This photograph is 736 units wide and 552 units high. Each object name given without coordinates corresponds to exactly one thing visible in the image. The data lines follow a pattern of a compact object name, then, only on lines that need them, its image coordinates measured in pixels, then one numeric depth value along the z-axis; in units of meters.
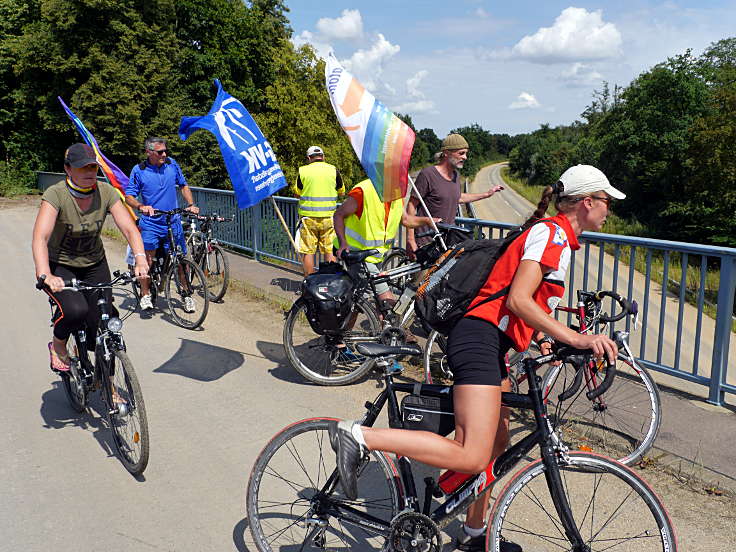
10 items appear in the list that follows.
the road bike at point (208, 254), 8.45
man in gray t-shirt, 6.39
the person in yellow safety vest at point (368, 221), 6.14
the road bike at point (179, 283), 7.54
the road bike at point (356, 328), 5.34
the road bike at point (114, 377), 4.05
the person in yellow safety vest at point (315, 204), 8.40
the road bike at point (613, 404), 4.25
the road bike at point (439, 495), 2.69
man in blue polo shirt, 8.06
